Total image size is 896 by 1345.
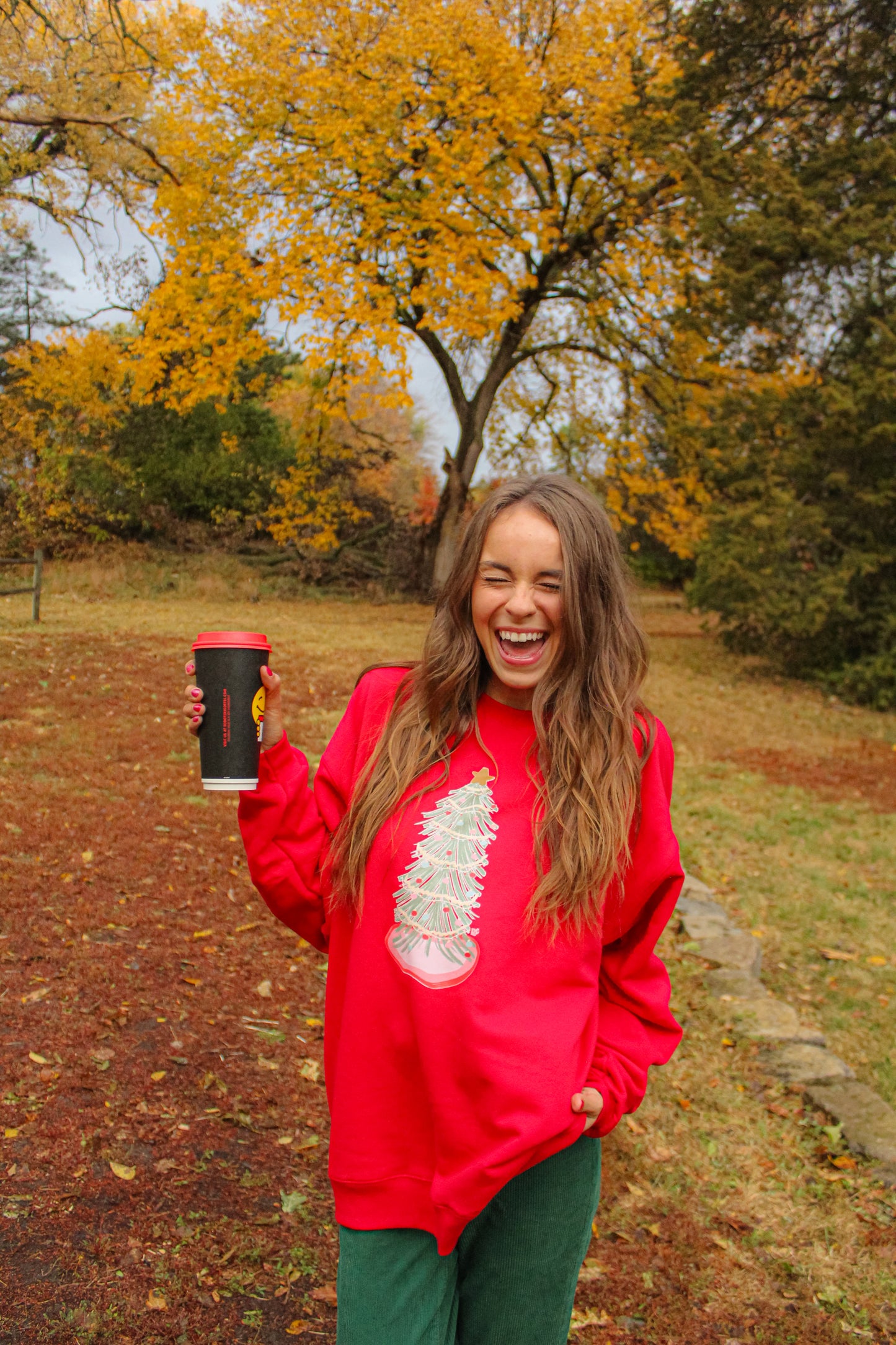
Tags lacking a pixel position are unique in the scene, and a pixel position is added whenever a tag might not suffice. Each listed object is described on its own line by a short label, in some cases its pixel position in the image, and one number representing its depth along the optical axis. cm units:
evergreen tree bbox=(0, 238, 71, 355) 1688
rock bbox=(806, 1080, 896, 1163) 379
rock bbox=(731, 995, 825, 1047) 456
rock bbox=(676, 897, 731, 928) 589
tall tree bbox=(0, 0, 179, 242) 867
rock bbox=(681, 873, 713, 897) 632
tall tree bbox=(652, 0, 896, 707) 1302
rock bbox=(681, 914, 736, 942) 561
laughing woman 150
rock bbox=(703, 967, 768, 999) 498
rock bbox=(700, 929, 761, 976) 527
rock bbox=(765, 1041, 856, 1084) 427
